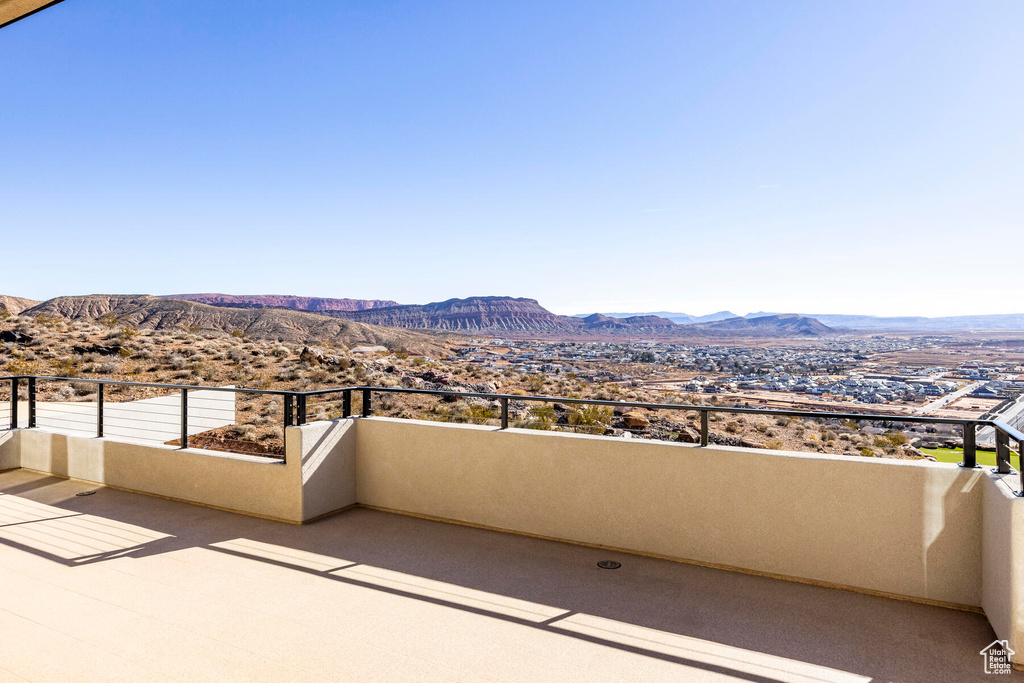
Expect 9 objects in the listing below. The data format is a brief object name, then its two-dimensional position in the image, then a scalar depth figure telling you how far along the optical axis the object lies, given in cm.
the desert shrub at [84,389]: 1393
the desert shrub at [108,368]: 1620
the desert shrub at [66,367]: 1582
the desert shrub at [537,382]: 1762
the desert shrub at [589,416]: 897
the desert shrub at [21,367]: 1513
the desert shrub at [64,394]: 1322
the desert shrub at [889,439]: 713
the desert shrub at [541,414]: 504
